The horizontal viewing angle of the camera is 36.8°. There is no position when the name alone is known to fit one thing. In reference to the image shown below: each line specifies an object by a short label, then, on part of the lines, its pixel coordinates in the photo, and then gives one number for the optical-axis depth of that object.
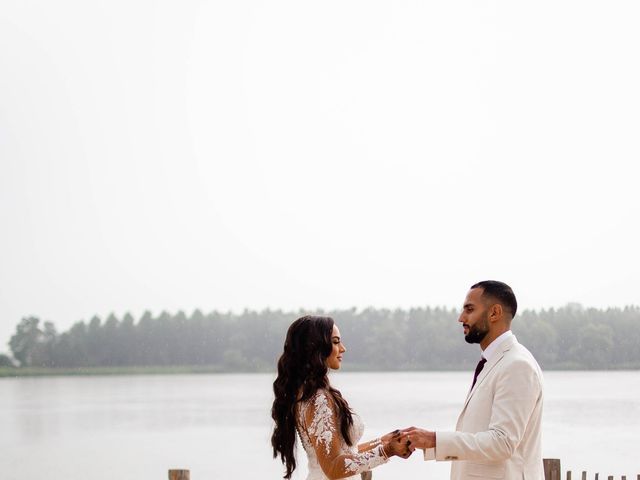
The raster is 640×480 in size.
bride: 3.92
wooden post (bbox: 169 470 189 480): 6.83
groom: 3.87
